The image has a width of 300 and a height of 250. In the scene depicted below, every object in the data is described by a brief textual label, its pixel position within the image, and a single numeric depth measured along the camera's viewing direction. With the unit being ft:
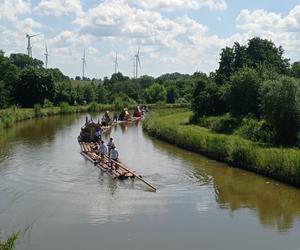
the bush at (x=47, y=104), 281.33
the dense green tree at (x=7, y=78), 260.25
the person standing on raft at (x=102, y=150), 111.80
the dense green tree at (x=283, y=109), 111.14
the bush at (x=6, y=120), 192.40
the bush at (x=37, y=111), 252.01
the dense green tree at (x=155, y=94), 376.39
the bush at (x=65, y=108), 282.36
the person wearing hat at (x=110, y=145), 108.88
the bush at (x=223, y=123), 146.61
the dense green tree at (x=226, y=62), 212.11
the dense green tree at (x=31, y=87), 275.80
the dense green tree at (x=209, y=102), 177.06
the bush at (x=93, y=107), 308.60
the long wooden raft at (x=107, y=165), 93.70
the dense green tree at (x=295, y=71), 208.95
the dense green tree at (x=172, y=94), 396.57
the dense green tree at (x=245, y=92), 147.54
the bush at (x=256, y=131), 120.93
